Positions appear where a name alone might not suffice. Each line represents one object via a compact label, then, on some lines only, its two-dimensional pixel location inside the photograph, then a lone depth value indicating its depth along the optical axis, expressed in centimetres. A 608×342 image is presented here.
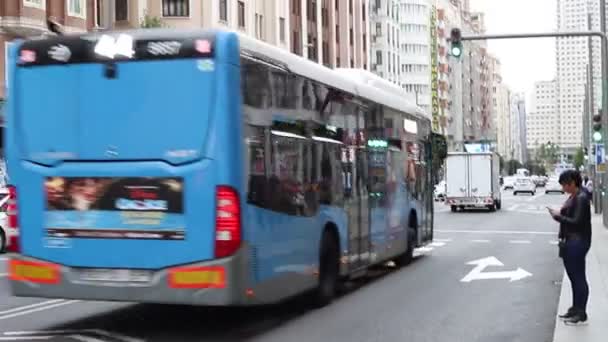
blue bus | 917
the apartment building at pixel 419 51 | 13638
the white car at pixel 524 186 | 8088
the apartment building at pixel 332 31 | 6606
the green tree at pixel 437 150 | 1998
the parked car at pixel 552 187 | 8306
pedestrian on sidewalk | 970
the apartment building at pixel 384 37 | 11516
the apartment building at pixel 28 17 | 3625
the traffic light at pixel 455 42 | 2317
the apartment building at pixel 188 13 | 4978
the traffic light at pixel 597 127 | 3247
